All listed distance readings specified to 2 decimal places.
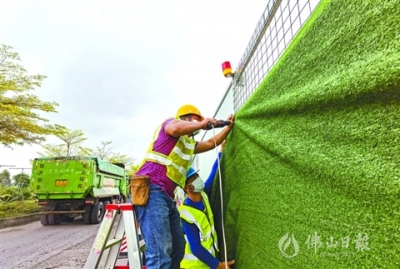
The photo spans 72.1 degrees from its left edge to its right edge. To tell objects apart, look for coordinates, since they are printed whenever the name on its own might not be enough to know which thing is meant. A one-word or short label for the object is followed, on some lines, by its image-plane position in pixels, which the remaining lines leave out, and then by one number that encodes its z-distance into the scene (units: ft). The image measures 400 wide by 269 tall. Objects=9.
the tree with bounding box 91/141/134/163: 104.94
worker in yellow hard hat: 5.49
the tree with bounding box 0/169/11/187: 85.63
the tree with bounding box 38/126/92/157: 79.10
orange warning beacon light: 8.68
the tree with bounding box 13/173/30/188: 70.37
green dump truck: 29.99
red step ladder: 5.32
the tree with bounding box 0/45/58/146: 36.14
